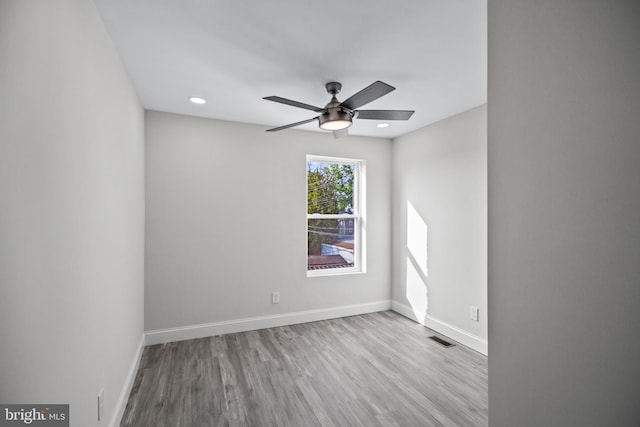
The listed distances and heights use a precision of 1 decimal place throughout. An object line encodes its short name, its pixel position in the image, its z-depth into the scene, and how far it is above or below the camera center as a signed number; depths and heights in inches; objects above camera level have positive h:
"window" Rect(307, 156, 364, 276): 165.3 -2.0
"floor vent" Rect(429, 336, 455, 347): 130.2 -57.8
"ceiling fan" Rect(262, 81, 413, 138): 86.4 +32.2
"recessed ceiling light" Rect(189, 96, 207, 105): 115.3 +44.2
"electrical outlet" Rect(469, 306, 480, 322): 125.4 -43.1
